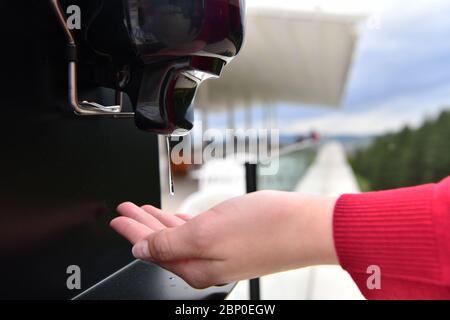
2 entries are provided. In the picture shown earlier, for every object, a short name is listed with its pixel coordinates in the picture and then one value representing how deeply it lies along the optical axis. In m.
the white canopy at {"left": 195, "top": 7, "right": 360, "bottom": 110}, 7.07
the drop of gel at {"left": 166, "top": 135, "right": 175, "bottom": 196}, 0.74
